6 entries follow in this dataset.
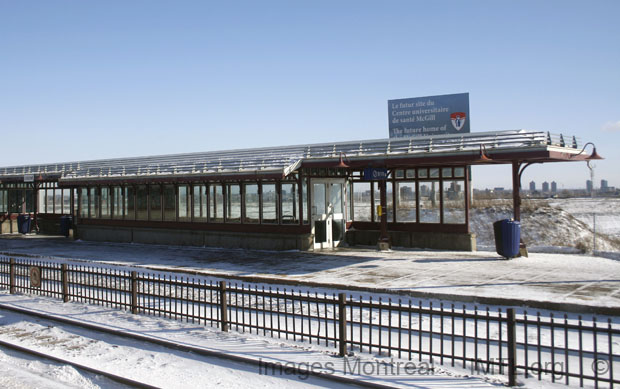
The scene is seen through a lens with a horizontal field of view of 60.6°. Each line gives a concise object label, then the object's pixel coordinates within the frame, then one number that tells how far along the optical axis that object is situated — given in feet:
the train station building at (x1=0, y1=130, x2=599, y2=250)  61.93
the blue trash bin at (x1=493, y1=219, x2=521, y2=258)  57.98
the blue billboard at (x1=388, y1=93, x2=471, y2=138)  84.02
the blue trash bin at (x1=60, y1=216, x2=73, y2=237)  108.47
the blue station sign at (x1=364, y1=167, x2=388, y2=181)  67.15
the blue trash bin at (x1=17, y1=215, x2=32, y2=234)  114.93
